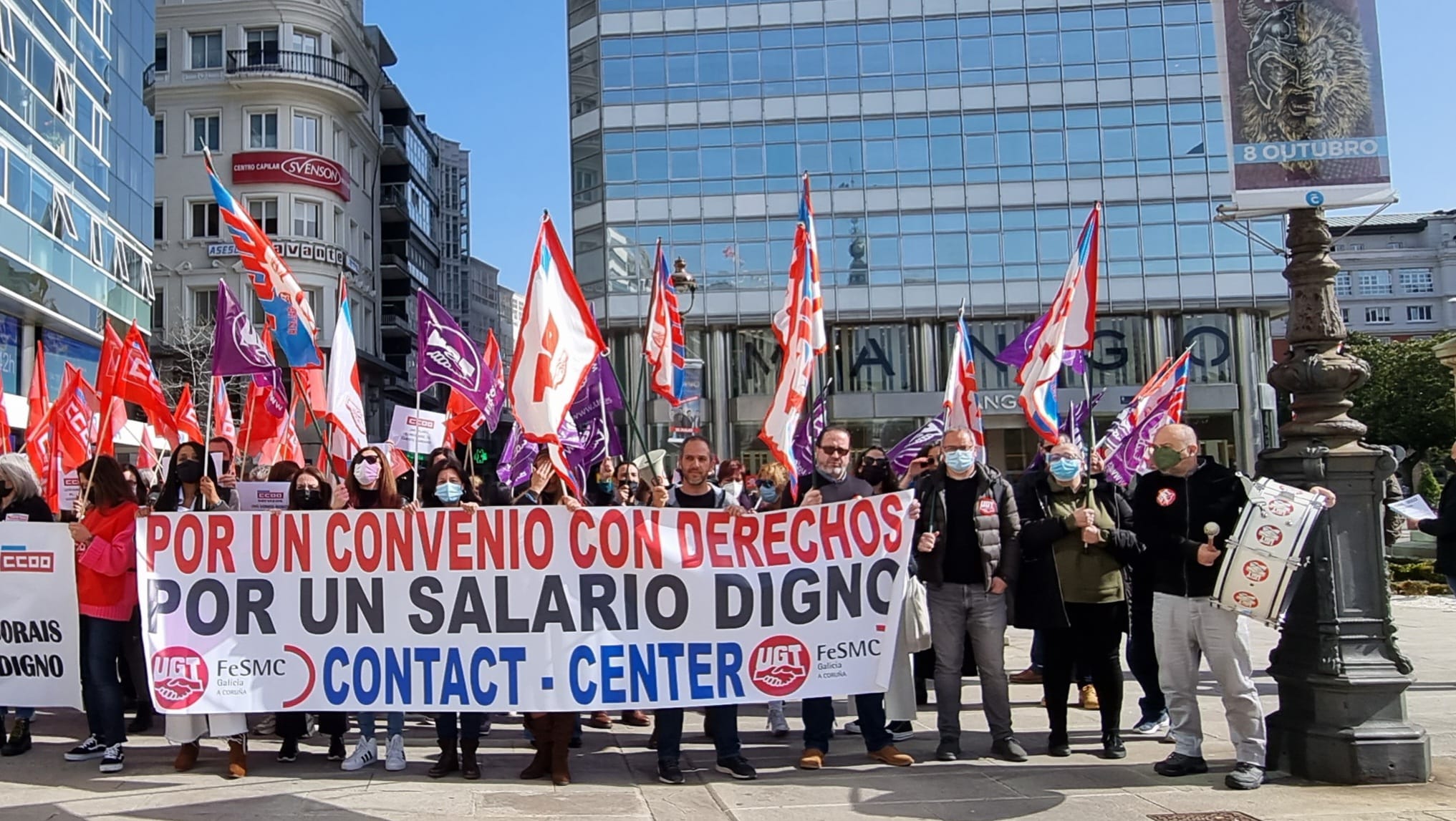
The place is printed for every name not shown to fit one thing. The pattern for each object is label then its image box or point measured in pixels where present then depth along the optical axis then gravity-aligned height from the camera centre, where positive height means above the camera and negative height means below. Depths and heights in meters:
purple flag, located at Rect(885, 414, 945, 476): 13.05 +0.41
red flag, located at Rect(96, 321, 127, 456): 7.62 +1.02
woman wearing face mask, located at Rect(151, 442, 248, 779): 6.75 +0.02
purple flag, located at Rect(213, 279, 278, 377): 9.51 +1.30
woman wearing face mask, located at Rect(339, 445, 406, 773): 6.96 +0.02
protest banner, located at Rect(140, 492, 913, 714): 6.80 -0.62
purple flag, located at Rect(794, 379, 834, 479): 9.45 +0.46
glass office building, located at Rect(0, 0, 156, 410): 25.27 +8.10
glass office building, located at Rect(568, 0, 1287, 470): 39.00 +10.16
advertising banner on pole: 6.99 +2.15
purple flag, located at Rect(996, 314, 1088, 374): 12.14 +1.48
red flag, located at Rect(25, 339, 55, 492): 13.04 +0.98
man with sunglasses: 7.06 -1.31
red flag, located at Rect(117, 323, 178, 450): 10.92 +1.20
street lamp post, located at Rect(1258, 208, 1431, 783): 6.24 -0.72
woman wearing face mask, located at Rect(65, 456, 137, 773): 7.03 -0.42
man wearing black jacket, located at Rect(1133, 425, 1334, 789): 6.27 -0.67
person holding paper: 8.88 -0.50
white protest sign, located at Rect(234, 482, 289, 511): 8.99 +0.09
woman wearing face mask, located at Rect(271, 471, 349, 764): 7.11 -1.33
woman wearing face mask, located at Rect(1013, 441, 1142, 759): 7.13 -0.70
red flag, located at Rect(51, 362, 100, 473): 12.32 +0.94
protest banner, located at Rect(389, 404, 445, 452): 11.95 +0.71
